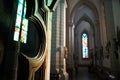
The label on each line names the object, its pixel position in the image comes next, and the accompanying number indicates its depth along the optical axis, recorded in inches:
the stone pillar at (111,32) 313.9
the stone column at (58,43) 279.0
